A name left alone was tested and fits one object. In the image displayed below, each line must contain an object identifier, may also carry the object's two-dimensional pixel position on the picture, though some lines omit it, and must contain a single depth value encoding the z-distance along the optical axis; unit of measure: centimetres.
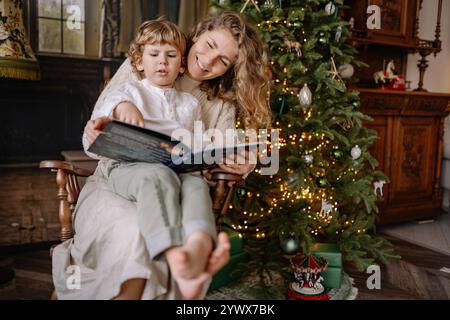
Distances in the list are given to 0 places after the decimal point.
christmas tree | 212
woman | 117
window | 317
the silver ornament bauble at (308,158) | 212
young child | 106
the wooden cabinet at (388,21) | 313
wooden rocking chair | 147
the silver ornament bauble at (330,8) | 238
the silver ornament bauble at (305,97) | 216
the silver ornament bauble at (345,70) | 256
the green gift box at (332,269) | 210
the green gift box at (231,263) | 205
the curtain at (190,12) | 315
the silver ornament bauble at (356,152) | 223
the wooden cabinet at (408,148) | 303
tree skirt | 196
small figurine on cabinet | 327
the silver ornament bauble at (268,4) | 220
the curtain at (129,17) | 318
